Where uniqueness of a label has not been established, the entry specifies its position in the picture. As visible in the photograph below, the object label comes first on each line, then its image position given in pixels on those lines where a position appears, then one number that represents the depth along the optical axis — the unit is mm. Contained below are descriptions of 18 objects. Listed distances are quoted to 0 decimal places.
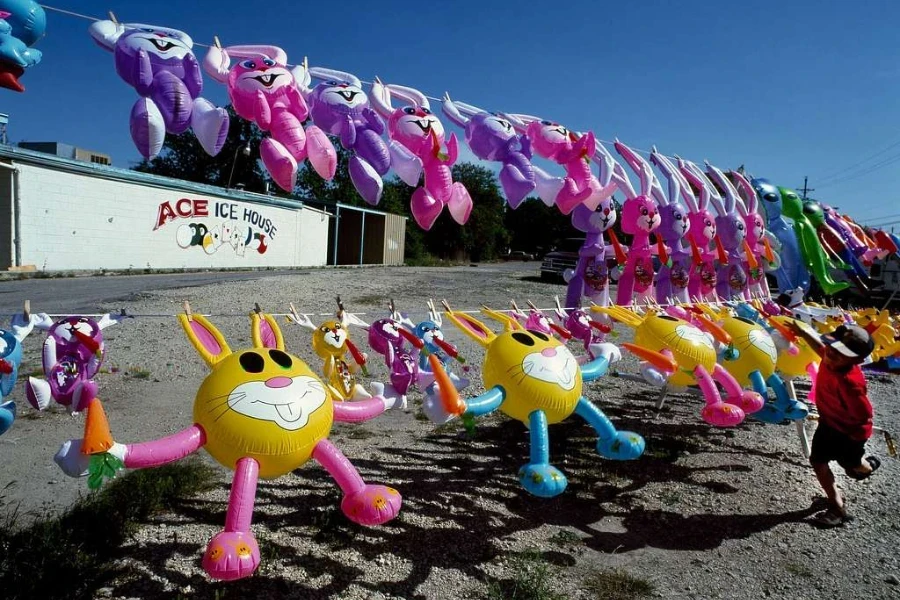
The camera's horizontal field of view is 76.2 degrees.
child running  4094
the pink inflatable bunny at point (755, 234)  8172
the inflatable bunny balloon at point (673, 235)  7145
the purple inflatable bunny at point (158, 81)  3438
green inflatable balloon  8609
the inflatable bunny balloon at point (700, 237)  7449
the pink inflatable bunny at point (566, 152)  5609
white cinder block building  14055
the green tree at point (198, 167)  26812
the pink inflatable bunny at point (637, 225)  6773
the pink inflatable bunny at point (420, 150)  4535
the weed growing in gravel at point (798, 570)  3719
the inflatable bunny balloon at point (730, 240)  7809
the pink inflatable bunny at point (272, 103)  3852
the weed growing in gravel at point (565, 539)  3988
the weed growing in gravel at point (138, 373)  7387
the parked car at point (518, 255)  46469
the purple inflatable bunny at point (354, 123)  4266
